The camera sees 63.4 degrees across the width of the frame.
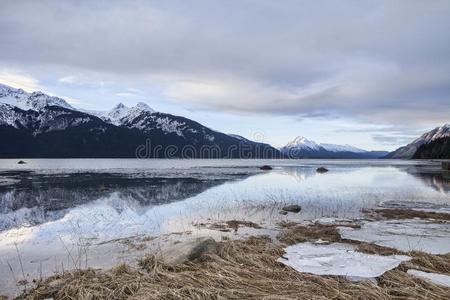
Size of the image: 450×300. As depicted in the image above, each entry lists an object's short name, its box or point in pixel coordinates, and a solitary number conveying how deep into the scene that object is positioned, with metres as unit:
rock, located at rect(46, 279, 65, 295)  7.46
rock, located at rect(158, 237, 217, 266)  9.10
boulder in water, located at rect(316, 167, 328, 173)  64.70
